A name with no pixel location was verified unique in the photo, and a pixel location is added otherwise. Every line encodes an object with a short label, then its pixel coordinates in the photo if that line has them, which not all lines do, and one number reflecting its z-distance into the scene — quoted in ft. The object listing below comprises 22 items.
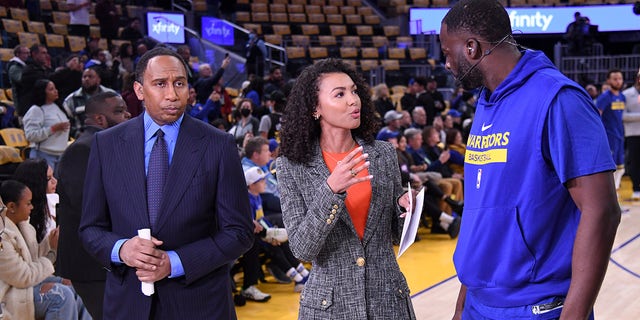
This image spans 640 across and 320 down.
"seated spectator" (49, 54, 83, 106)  31.99
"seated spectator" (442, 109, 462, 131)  43.32
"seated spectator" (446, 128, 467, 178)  34.94
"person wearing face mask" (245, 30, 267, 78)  50.34
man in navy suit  8.83
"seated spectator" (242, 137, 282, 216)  23.49
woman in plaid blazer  8.87
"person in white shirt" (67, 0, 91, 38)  47.62
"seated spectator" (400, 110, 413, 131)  36.22
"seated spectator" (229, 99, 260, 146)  30.91
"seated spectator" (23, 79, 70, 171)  25.85
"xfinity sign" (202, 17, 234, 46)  59.90
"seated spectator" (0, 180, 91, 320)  14.48
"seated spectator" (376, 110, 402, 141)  33.65
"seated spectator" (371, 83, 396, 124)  40.65
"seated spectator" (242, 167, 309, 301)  21.79
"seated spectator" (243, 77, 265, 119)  38.99
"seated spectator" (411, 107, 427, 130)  38.58
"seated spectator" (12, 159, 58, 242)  16.62
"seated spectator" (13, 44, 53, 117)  28.19
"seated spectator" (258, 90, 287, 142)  31.58
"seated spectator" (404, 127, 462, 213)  32.19
